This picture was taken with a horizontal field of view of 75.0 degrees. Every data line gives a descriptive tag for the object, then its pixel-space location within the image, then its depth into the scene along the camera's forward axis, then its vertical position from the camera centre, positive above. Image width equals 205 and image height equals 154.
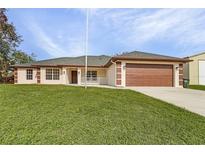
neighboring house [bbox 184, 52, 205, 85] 15.90 +0.72
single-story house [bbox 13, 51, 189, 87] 11.65 +0.55
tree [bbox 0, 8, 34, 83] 18.37 +4.42
